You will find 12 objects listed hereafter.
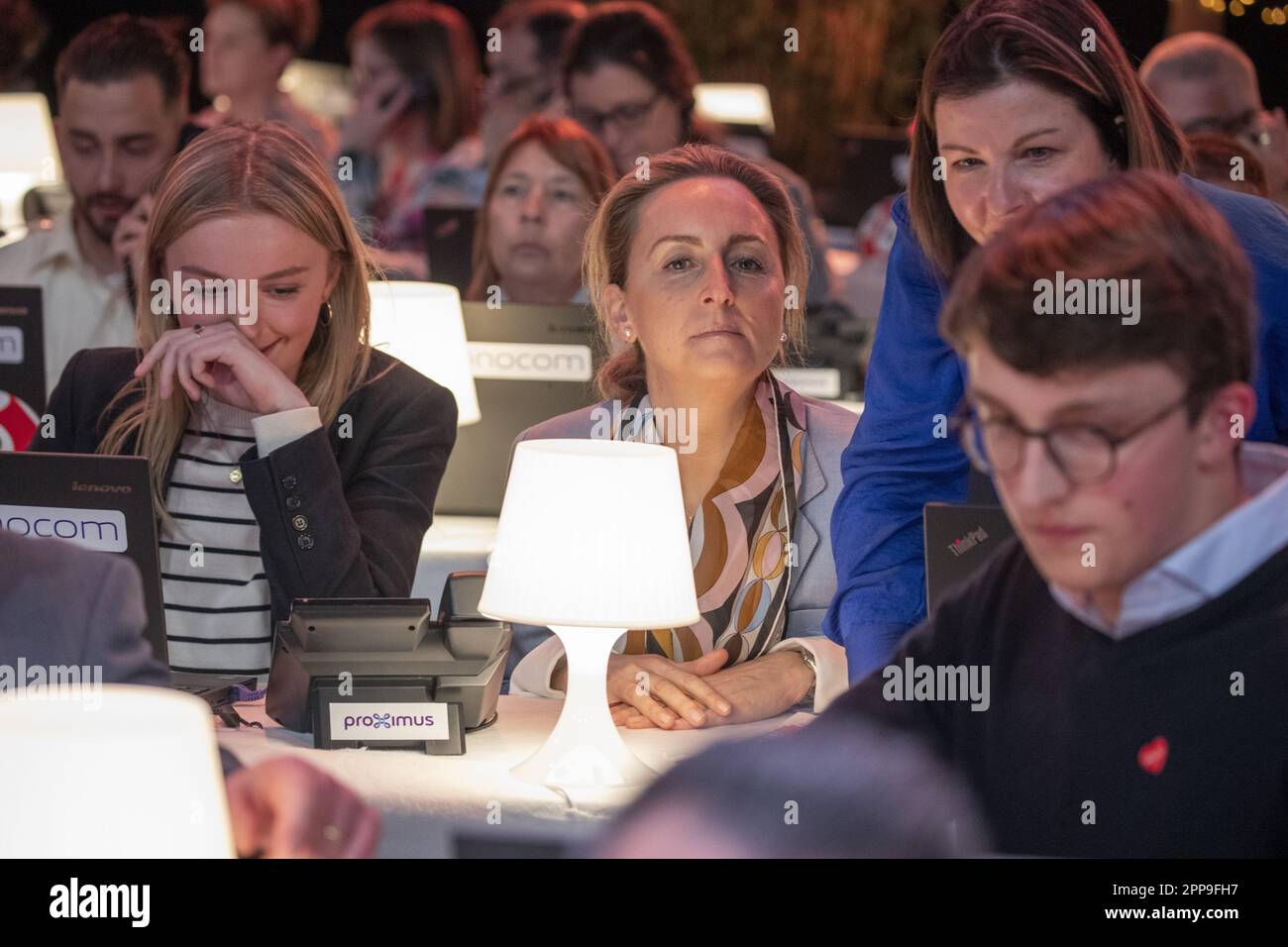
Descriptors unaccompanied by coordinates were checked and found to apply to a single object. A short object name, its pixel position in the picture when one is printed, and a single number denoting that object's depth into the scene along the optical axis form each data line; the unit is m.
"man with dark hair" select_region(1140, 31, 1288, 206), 4.07
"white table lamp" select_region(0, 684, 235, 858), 1.35
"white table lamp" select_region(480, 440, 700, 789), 2.15
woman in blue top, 2.21
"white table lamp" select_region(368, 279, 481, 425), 3.50
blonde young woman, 2.61
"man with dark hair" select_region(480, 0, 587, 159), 6.64
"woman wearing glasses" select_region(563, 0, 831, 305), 5.19
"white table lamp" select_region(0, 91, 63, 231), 6.72
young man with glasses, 1.75
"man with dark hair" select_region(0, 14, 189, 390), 4.18
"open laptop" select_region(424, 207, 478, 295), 5.16
